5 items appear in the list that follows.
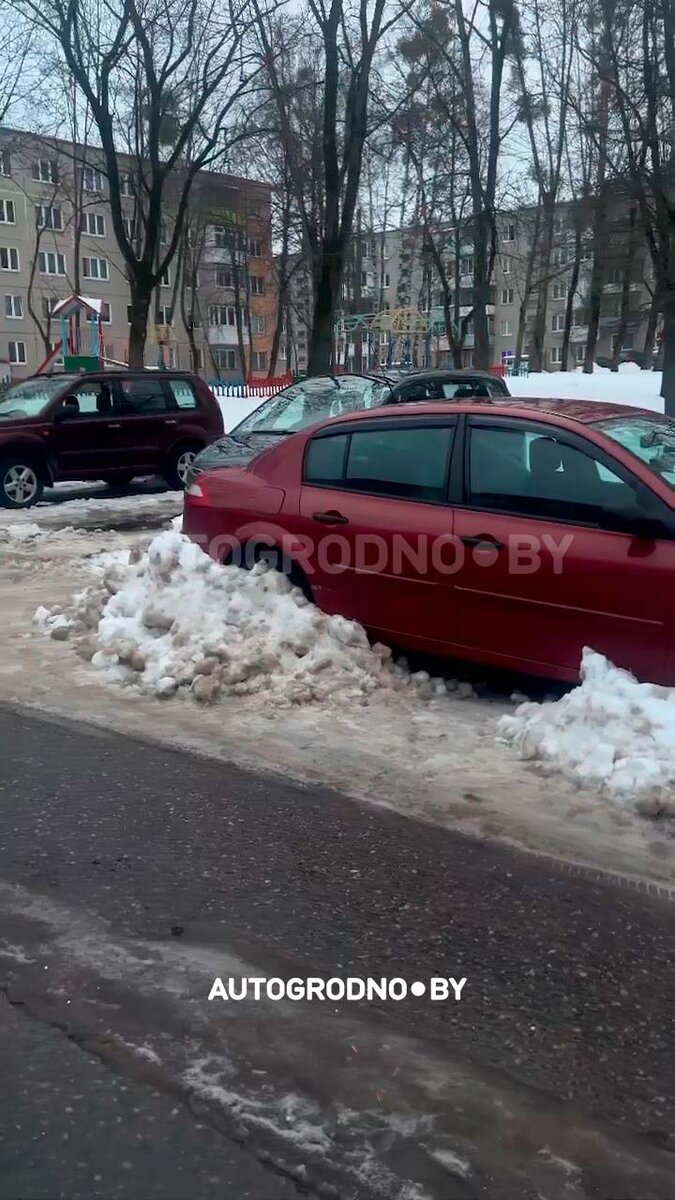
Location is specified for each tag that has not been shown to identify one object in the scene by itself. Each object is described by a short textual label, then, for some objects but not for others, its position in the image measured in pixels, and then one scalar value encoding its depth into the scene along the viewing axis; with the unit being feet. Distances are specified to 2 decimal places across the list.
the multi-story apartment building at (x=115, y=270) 153.38
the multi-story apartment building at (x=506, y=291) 129.90
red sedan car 17.28
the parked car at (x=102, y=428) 47.83
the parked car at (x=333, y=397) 39.24
